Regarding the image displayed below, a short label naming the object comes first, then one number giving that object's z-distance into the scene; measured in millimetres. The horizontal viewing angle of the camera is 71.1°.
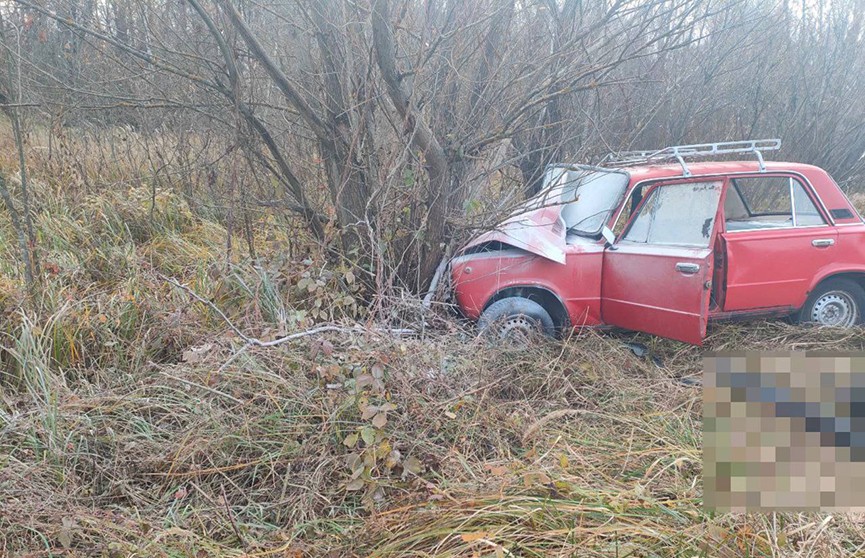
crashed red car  4828
